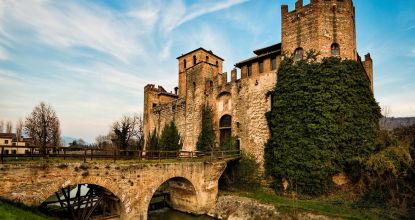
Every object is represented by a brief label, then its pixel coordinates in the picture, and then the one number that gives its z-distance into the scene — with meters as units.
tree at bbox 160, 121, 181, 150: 30.12
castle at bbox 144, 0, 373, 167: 19.38
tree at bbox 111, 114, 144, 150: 38.97
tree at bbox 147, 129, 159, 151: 33.97
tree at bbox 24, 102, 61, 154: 35.12
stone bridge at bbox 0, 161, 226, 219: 11.18
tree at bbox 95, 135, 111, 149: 64.08
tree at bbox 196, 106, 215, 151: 25.91
